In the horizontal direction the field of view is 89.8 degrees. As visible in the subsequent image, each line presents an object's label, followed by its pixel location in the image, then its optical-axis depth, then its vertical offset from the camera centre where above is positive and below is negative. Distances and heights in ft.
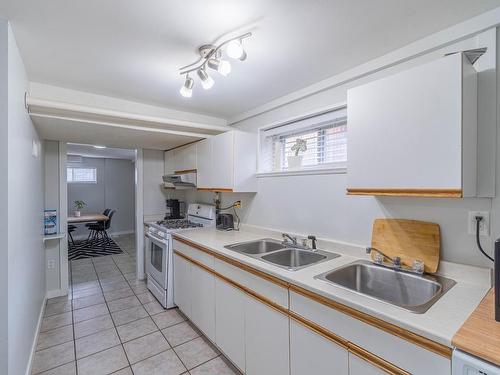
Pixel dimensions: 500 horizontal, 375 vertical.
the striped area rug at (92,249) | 16.62 -4.55
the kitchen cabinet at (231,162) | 8.57 +0.83
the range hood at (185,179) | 10.65 +0.28
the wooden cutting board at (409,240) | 4.82 -1.15
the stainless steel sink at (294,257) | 6.56 -1.95
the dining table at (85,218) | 17.67 -2.35
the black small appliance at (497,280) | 3.00 -1.16
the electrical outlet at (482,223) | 4.30 -0.68
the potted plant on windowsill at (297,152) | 7.72 +1.01
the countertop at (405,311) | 3.10 -1.73
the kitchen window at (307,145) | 6.90 +1.25
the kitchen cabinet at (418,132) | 3.82 +0.89
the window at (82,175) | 21.34 +0.96
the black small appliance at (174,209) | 12.78 -1.20
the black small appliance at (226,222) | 9.71 -1.42
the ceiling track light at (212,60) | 4.61 +2.60
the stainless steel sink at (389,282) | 4.51 -1.92
